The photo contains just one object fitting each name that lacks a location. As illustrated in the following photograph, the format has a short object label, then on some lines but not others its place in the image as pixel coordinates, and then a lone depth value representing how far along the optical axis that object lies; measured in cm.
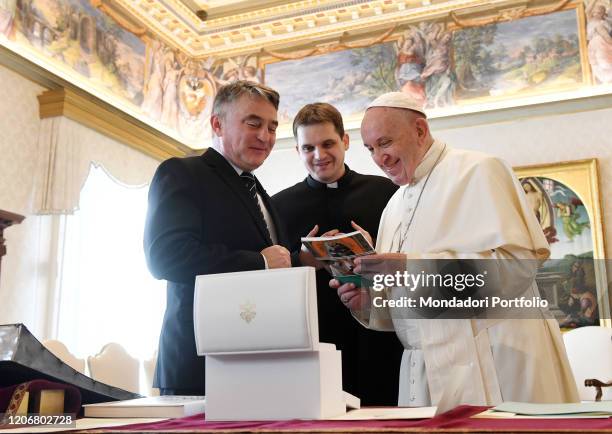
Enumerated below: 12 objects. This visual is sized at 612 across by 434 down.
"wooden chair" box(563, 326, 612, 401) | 827
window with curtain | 870
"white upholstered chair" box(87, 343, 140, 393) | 767
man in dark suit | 248
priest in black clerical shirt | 355
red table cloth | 127
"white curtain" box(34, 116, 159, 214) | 845
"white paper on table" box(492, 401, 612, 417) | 150
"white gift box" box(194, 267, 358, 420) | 163
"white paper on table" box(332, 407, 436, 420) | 159
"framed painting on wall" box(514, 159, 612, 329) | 892
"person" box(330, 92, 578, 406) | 282
